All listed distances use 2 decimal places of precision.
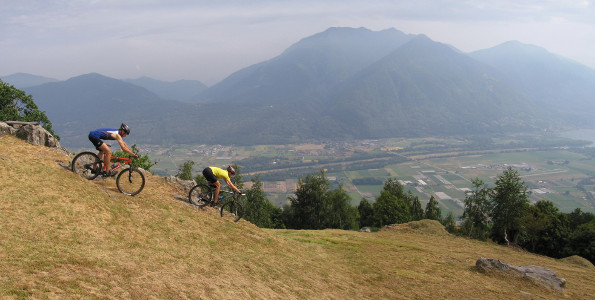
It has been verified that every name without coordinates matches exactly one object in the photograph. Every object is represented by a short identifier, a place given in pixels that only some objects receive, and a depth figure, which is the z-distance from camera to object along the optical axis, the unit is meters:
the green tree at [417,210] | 74.12
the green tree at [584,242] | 38.06
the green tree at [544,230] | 40.97
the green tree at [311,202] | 62.06
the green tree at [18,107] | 45.12
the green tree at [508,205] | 41.31
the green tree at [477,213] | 44.50
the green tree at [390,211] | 64.81
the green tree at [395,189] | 79.50
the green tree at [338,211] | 63.52
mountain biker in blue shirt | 15.46
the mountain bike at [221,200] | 19.28
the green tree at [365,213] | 74.62
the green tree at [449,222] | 57.04
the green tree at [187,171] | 62.09
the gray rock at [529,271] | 19.39
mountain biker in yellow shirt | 18.23
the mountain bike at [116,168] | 16.34
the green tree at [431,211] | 73.50
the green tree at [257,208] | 59.84
